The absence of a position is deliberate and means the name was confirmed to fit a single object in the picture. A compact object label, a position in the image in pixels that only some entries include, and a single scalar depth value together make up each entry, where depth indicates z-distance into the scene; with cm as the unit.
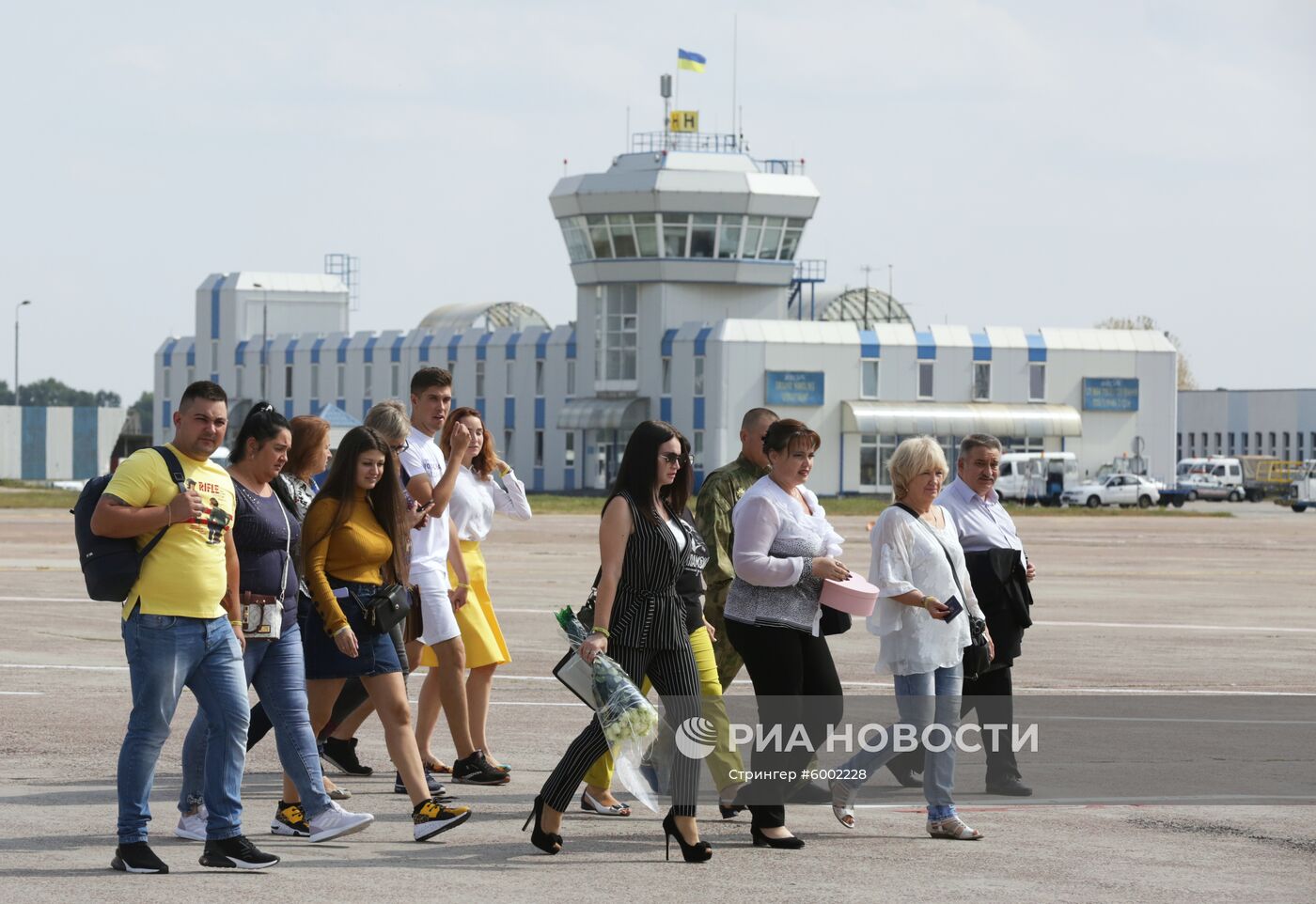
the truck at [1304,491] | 13600
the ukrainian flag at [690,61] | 16687
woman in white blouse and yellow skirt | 1964
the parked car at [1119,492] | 14537
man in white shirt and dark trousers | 1933
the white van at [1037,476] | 14750
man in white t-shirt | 1887
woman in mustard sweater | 1630
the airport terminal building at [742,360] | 15525
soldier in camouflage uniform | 1877
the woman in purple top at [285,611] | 1592
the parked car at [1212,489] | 16825
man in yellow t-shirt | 1464
